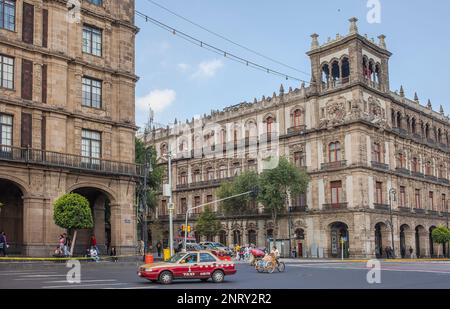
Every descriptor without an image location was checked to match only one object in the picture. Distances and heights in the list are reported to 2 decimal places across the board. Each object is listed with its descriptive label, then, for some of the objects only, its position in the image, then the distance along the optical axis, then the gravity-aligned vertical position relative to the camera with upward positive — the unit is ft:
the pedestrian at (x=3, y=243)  101.79 -2.31
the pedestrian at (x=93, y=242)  117.29 -2.80
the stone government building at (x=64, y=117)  108.58 +23.73
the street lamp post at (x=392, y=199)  184.93 +7.43
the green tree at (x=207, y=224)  215.92 +0.75
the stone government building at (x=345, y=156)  185.06 +24.67
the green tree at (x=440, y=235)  195.42 -5.07
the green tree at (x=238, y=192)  192.03 +11.77
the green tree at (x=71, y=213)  102.68 +3.05
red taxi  69.05 -5.30
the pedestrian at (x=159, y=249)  157.17 -6.16
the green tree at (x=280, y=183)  183.83 +13.47
